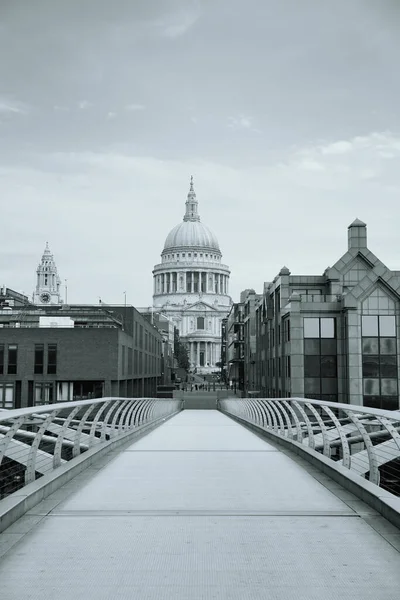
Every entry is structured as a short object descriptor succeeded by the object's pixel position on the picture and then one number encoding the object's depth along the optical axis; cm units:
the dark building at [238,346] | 8812
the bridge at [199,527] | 580
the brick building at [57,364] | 5153
